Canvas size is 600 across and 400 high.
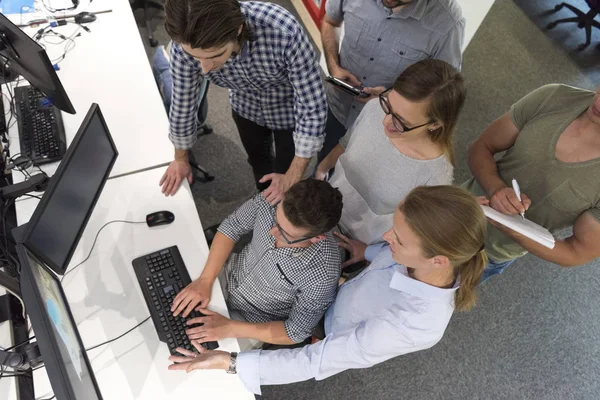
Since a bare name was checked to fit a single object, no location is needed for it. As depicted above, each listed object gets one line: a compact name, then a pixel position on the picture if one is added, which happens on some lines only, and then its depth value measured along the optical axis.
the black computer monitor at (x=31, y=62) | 1.55
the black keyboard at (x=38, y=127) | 1.82
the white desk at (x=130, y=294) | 1.41
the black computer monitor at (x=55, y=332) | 1.05
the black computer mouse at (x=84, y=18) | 2.28
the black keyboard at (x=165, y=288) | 1.47
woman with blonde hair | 1.15
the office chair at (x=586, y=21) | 3.85
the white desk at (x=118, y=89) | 1.89
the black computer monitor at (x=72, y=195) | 1.27
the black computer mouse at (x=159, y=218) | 1.68
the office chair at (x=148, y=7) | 3.32
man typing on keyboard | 1.37
